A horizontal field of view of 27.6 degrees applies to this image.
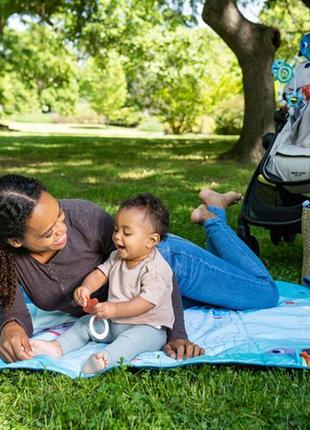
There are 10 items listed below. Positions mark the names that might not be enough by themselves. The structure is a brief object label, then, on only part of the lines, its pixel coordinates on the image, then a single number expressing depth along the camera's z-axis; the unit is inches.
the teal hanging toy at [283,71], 188.1
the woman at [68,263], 111.2
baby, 112.7
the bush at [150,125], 1640.0
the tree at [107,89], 1849.2
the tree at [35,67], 950.2
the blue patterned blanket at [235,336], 108.1
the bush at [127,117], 1874.9
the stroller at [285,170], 167.0
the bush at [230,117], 1066.7
